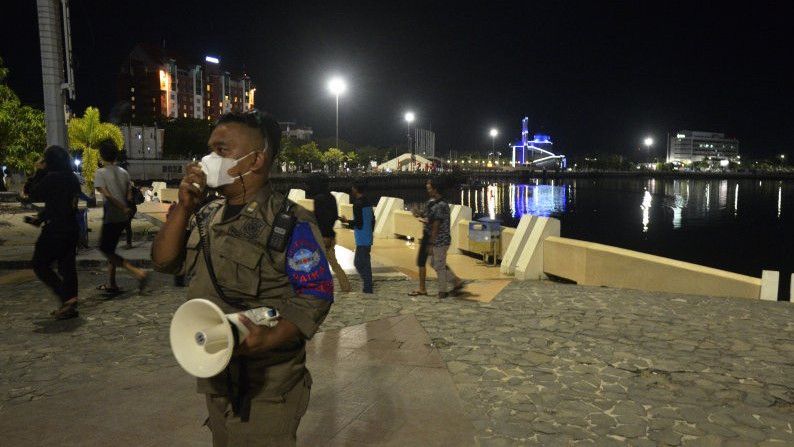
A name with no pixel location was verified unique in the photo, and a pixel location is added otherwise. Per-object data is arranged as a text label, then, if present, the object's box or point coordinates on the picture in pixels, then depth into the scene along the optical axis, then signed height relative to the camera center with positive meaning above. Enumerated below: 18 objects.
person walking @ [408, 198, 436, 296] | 8.48 -1.12
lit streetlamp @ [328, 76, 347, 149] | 30.28 +4.52
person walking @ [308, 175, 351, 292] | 7.93 -0.40
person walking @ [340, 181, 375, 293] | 8.64 -0.85
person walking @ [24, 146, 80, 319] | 6.45 -0.49
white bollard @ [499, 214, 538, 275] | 11.29 -1.37
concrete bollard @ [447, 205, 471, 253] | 14.28 -1.08
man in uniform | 2.20 -0.37
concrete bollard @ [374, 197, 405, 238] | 17.20 -1.29
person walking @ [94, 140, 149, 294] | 7.54 -0.29
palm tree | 35.16 +2.61
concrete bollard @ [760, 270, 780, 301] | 8.80 -1.71
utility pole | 12.62 +2.26
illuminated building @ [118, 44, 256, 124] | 155.61 +24.14
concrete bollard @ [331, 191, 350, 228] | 20.51 -0.85
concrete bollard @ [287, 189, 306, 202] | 23.67 -0.83
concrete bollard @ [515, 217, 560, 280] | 10.86 -1.46
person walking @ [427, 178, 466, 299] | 8.29 -0.87
